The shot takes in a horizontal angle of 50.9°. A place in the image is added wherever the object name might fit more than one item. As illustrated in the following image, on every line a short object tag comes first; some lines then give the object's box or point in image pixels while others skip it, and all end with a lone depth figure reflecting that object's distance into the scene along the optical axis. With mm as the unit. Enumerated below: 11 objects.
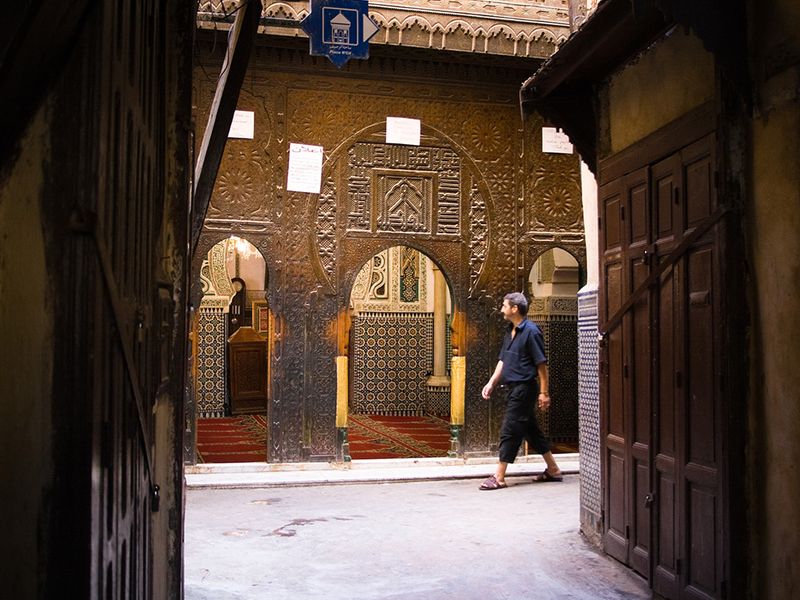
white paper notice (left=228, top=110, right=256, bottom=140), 8664
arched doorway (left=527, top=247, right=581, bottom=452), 10781
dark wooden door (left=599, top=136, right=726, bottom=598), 3938
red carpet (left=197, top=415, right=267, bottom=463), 9305
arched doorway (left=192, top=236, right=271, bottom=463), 12922
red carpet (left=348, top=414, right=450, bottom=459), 9766
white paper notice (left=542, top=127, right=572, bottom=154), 9531
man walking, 7438
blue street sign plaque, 6184
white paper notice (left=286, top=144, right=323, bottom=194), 8805
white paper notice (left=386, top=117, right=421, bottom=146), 9125
